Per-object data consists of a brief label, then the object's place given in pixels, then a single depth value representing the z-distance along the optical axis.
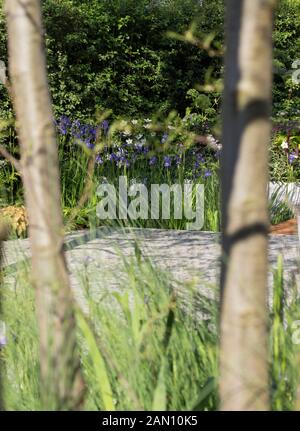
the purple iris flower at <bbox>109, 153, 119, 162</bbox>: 16.53
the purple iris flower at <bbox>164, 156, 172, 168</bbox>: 15.90
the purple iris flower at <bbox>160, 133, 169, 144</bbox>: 17.07
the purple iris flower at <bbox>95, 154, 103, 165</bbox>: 16.17
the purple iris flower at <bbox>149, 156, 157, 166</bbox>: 16.22
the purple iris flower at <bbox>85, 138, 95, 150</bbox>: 16.90
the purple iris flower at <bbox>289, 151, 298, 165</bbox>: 17.48
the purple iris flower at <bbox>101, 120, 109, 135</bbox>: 17.57
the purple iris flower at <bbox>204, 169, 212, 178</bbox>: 15.72
